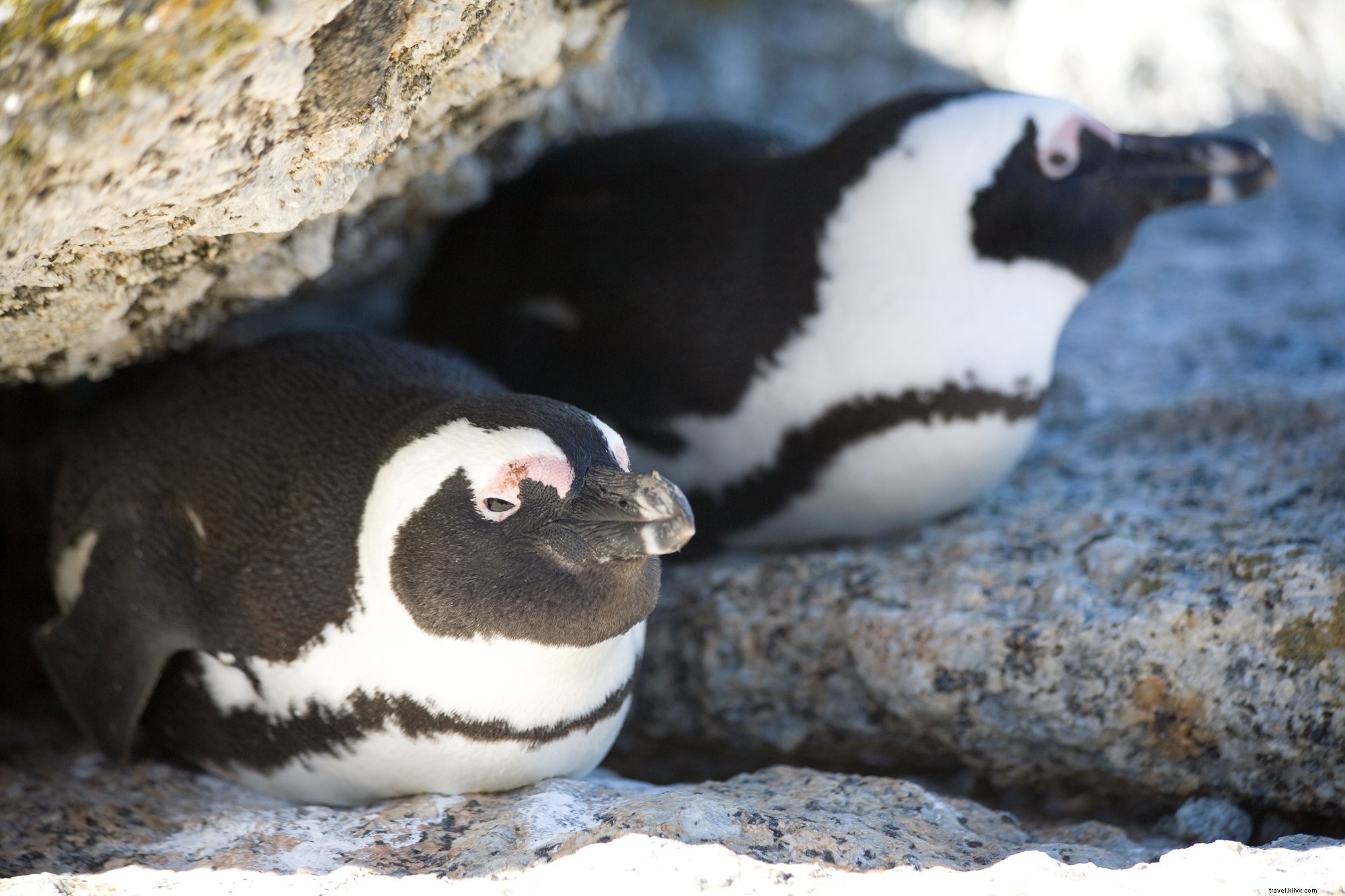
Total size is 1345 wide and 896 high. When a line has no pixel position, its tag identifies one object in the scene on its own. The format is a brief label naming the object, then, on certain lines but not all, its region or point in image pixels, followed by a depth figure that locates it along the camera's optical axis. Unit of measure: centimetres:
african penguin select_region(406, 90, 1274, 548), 357
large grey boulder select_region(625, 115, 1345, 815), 346
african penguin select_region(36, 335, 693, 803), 341
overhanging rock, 332
